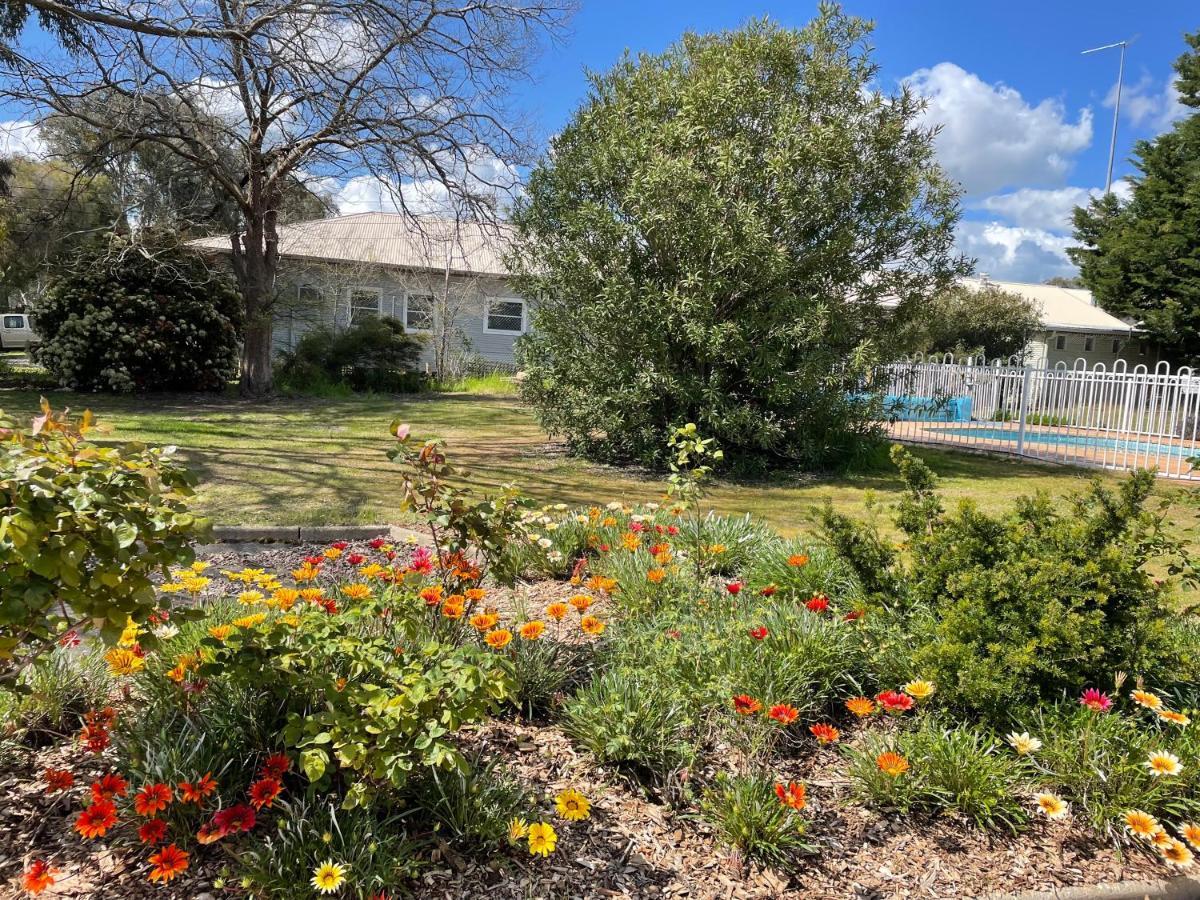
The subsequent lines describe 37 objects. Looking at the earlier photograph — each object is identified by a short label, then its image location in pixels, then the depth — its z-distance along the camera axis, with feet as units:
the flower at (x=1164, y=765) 7.14
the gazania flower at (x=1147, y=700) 7.82
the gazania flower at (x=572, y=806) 6.42
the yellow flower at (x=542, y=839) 6.06
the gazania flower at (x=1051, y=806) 7.00
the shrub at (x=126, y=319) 46.34
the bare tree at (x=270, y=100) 29.76
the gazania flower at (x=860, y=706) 7.45
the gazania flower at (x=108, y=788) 5.83
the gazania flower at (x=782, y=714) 7.30
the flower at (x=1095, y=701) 7.82
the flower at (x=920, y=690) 7.88
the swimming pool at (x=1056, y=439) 41.22
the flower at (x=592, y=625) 8.53
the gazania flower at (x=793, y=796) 6.60
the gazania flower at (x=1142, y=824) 6.95
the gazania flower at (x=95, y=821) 5.65
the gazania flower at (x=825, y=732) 7.52
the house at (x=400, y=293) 70.44
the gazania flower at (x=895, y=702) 7.50
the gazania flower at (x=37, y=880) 5.38
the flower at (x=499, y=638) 7.43
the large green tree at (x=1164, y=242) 74.74
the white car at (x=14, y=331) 101.71
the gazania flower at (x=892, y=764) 7.06
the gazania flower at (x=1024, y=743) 7.16
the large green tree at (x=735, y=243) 27.78
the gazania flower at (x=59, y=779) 6.21
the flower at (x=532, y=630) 7.98
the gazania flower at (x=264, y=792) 5.95
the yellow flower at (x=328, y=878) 5.58
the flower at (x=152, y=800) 5.79
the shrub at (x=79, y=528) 5.41
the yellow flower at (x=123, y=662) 7.56
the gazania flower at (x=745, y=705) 7.27
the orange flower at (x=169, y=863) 5.49
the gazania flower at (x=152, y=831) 5.81
